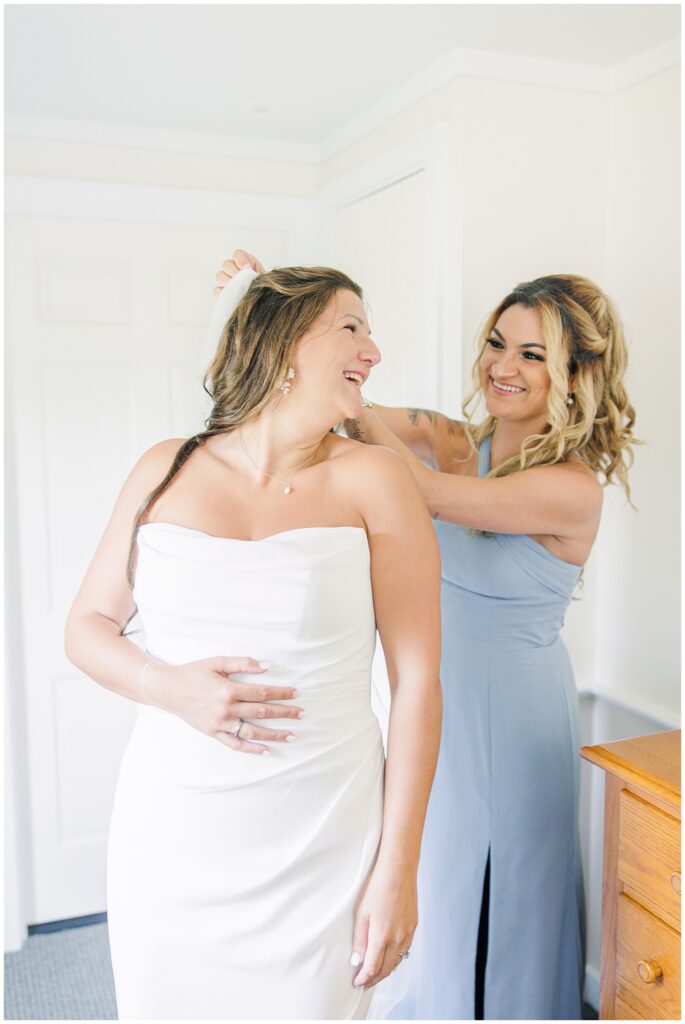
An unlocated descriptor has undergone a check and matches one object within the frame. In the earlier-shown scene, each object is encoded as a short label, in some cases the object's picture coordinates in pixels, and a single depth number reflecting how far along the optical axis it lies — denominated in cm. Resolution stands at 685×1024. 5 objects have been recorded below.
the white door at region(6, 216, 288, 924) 276
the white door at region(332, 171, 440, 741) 228
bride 124
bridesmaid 176
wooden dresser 148
